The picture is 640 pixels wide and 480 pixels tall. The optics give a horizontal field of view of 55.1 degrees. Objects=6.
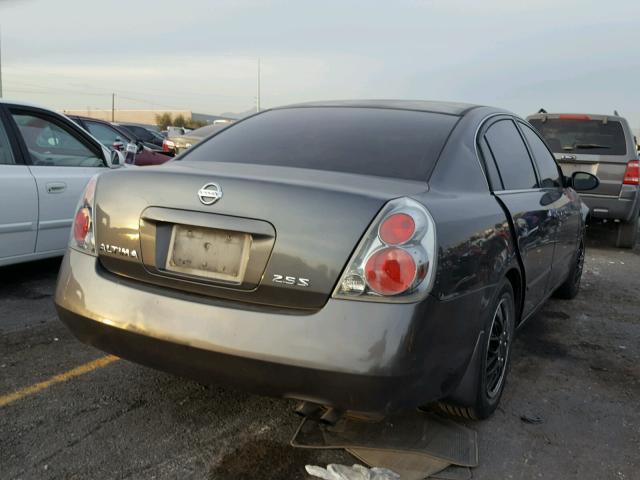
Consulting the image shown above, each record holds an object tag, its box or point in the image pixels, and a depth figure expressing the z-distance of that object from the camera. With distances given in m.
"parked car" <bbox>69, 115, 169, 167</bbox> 10.03
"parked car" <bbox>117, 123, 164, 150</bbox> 19.06
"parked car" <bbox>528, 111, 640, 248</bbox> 8.16
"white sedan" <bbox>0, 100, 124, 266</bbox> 4.65
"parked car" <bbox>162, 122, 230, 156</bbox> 10.53
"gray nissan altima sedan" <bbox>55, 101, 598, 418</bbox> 2.17
